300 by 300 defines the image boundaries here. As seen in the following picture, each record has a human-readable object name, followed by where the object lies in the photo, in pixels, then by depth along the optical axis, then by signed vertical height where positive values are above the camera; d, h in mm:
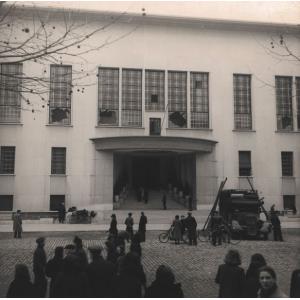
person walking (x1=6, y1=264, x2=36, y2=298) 5660 -1227
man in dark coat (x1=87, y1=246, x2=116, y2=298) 6291 -1258
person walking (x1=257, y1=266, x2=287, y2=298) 5023 -1063
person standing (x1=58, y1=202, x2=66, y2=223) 29877 -1375
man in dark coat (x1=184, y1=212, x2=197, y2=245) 19127 -1603
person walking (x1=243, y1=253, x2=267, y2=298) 5965 -1228
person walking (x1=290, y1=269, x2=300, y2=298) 5734 -1224
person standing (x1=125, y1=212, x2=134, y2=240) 19644 -1411
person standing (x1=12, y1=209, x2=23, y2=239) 21281 -1561
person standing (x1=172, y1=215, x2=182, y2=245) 19312 -1652
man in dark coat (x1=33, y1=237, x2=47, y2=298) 7772 -1432
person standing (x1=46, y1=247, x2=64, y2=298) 7871 -1303
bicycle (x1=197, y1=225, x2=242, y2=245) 19719 -2083
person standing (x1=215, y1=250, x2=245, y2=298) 6266 -1237
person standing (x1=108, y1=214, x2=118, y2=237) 19014 -1461
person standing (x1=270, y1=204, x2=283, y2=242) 20734 -1589
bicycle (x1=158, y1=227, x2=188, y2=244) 19938 -2029
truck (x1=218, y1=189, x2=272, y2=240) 21953 -1076
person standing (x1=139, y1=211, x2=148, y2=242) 19766 -1505
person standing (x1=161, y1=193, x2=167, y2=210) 35000 -732
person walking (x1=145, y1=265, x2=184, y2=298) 5453 -1193
